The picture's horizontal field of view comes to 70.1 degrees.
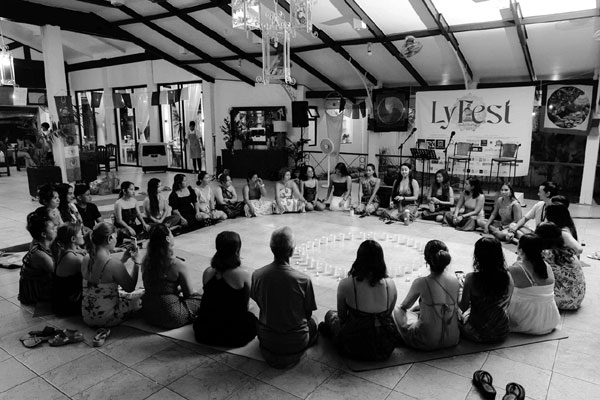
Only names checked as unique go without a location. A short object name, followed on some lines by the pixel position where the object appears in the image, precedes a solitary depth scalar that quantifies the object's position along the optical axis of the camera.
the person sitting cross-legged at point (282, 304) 2.75
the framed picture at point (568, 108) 8.48
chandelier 4.24
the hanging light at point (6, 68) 5.71
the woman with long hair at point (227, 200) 7.21
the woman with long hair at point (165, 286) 3.13
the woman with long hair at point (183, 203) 6.37
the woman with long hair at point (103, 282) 3.22
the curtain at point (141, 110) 14.24
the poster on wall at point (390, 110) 10.72
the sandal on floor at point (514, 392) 2.40
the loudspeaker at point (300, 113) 11.48
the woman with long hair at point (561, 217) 3.88
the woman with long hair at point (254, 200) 7.40
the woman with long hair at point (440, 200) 7.08
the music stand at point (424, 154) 9.05
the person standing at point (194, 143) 13.43
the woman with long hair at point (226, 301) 2.90
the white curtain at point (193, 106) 13.82
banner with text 9.08
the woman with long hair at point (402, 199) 7.14
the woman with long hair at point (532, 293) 3.12
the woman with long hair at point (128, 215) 5.72
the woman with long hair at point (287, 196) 7.59
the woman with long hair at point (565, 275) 3.59
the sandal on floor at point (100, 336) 3.10
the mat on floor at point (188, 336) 2.97
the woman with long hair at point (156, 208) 5.97
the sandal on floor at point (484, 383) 2.48
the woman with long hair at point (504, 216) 5.96
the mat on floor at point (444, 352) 2.83
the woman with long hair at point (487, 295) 2.88
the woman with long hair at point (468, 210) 6.47
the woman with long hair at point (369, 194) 7.58
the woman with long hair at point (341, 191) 7.87
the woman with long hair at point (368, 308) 2.73
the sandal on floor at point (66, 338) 3.12
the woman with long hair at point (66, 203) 5.19
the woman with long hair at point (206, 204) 6.77
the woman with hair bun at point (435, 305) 2.85
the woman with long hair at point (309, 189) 7.92
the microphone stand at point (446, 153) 9.83
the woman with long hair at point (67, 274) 3.36
